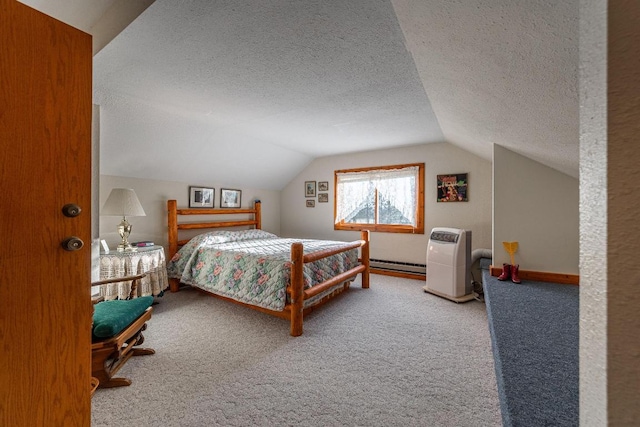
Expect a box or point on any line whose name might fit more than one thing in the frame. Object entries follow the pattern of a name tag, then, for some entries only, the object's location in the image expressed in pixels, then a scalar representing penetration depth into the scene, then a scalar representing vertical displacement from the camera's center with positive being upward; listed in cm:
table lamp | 281 +5
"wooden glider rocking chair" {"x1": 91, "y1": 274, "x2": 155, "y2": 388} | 165 -80
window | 426 +24
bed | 250 -61
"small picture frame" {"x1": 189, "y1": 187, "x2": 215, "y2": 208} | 412 +24
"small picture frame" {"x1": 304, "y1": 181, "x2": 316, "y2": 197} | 529 +48
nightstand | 265 -61
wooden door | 95 -3
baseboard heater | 420 -89
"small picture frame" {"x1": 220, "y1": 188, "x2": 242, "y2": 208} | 454 +25
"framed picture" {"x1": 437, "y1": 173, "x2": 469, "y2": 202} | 387 +38
